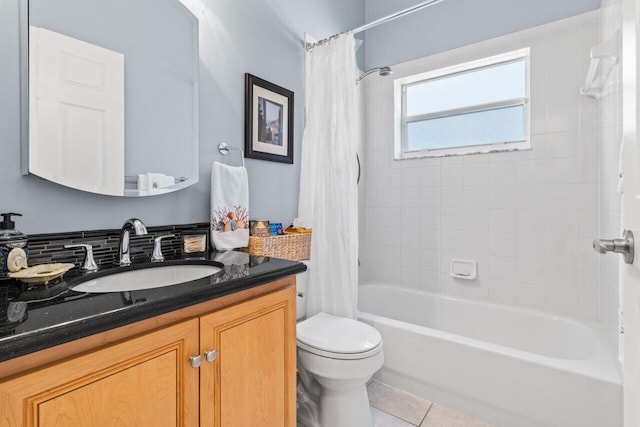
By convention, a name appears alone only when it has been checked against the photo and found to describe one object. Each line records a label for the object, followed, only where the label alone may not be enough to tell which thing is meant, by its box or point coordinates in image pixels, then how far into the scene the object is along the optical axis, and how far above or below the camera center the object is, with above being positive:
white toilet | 1.37 -0.63
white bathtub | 1.39 -0.76
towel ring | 1.63 +0.35
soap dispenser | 0.91 -0.08
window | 2.22 +0.80
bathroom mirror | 1.06 +0.46
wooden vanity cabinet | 0.60 -0.37
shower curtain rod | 1.83 +1.18
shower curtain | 1.79 +0.16
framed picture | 1.75 +0.55
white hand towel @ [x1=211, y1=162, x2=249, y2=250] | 1.51 +0.05
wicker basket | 1.61 -0.15
